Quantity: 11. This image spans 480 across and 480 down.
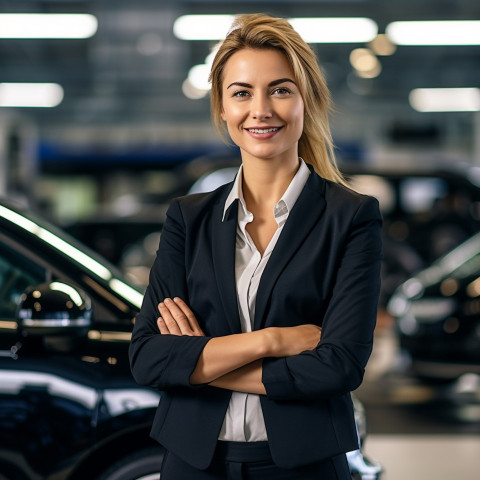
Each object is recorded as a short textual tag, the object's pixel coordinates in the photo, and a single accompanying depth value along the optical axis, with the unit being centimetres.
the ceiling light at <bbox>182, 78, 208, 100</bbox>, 2286
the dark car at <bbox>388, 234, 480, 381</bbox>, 670
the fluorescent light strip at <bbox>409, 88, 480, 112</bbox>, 2311
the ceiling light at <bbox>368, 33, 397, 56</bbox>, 1565
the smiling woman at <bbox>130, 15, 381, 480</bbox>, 179
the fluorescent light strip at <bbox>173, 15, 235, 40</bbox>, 1330
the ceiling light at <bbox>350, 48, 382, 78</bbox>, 1879
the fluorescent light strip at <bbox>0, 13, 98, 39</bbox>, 1351
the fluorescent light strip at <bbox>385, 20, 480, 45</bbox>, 1387
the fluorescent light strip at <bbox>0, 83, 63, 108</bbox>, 2248
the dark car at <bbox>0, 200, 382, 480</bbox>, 273
